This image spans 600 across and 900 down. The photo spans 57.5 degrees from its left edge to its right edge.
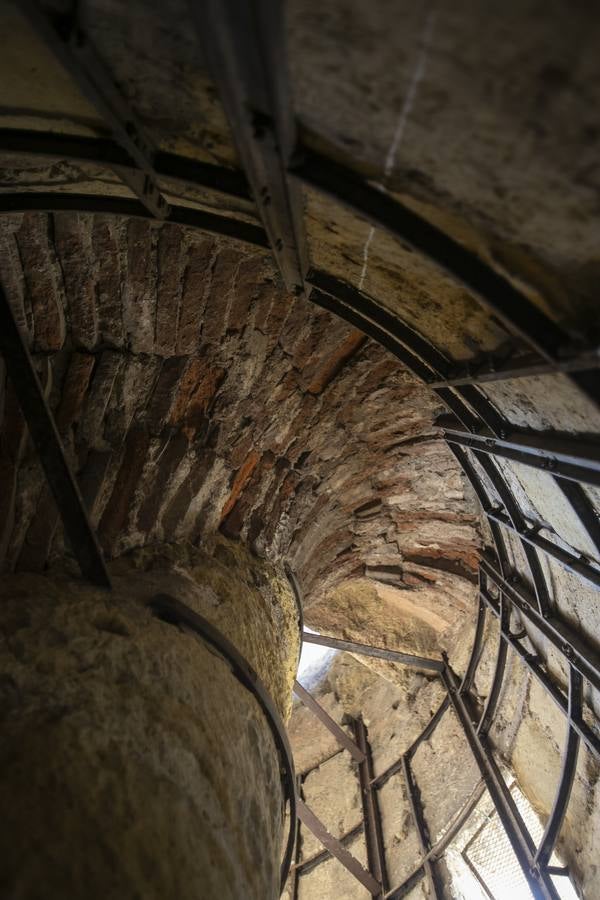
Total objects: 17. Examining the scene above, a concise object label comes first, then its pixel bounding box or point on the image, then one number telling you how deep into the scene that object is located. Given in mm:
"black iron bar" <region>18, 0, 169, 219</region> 885
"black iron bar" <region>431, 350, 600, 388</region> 981
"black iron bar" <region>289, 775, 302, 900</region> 4961
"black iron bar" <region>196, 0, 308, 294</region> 798
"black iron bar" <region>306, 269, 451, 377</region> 1806
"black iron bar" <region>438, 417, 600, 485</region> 1346
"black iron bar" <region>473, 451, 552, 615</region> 2398
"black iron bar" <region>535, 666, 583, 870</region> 2584
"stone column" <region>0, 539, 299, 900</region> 997
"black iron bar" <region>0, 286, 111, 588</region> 1444
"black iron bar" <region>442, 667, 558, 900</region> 2947
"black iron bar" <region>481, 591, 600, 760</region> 2498
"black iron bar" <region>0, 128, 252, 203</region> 1227
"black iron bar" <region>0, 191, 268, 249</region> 1402
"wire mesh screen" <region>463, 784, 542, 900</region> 3555
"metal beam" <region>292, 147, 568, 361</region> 1045
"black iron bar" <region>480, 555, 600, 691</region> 2256
